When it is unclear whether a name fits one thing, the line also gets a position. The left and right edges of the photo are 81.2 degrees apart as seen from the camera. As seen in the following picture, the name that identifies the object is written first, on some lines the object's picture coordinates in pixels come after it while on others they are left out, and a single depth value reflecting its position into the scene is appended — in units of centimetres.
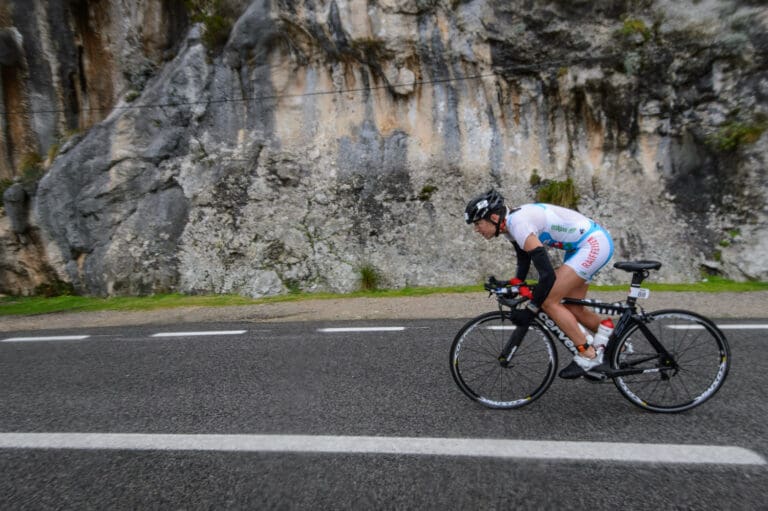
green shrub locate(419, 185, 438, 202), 1173
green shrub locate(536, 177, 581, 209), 1134
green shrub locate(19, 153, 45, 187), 1312
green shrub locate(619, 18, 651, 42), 1094
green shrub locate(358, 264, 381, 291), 1070
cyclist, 347
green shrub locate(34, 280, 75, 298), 1241
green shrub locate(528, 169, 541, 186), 1178
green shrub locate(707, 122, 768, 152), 996
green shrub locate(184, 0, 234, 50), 1299
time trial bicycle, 341
